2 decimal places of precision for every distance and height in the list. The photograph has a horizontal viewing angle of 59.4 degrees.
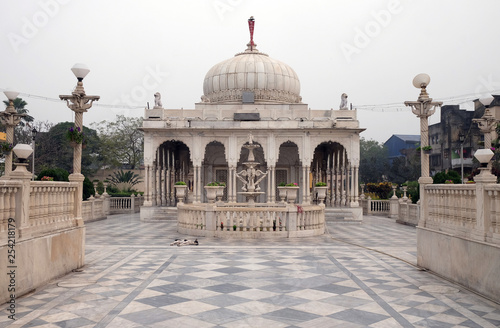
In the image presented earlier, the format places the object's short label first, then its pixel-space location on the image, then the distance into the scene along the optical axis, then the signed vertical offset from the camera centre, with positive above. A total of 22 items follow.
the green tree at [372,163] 55.62 +3.03
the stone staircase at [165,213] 23.28 -1.47
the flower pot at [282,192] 18.18 -0.28
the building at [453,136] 43.34 +5.06
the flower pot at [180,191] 21.05 -0.25
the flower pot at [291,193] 17.47 -0.31
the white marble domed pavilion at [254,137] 24.61 +2.76
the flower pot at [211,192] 18.41 -0.27
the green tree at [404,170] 48.38 +1.61
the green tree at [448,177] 20.16 +0.34
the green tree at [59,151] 40.94 +3.44
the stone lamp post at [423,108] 9.54 +1.70
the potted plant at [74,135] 9.08 +1.07
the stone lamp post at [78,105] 9.10 +1.71
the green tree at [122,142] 46.19 +4.73
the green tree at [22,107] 46.38 +8.57
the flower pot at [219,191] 19.77 -0.27
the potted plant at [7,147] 10.47 +0.95
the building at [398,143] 72.81 +7.09
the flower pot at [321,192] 20.56 -0.33
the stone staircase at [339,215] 23.10 -1.63
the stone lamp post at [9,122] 10.77 +1.62
